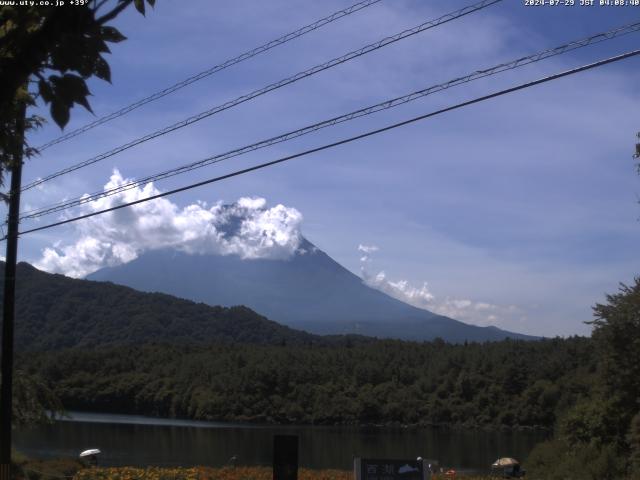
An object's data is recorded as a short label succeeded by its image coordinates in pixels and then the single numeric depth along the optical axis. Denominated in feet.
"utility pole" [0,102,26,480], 52.85
